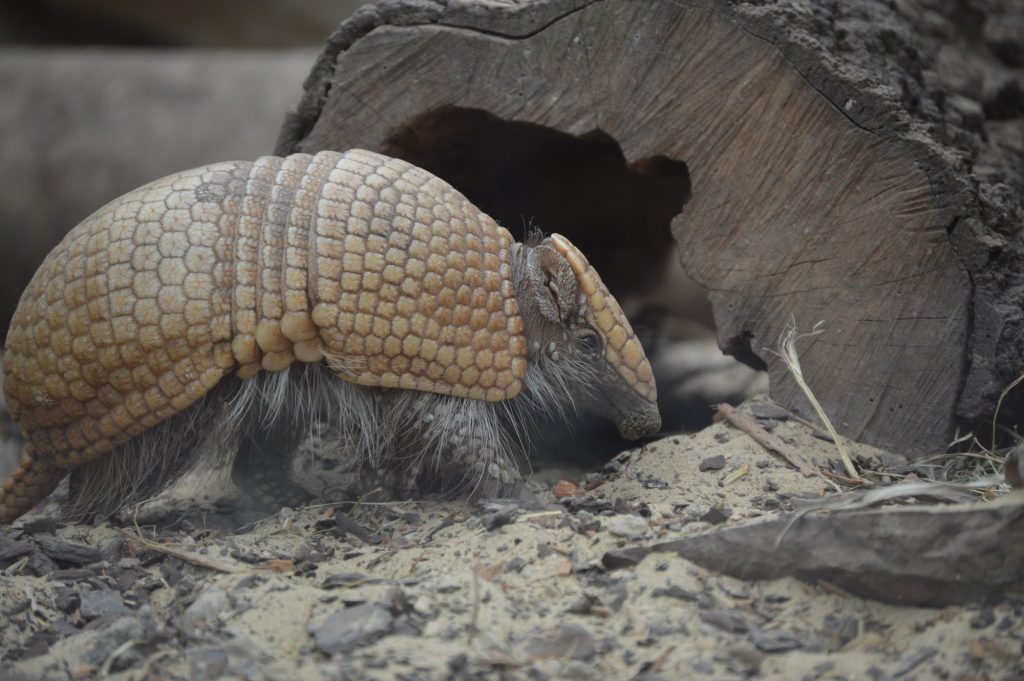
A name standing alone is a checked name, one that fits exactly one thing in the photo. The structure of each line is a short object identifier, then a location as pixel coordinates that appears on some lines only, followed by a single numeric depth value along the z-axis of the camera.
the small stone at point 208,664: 2.50
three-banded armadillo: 3.65
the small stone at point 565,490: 4.19
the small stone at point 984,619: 2.54
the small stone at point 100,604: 3.03
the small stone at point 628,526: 3.21
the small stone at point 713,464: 3.94
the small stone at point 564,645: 2.59
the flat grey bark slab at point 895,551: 2.60
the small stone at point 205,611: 2.83
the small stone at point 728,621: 2.68
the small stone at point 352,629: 2.62
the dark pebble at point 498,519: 3.46
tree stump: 3.89
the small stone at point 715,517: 3.24
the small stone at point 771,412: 4.25
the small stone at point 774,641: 2.60
